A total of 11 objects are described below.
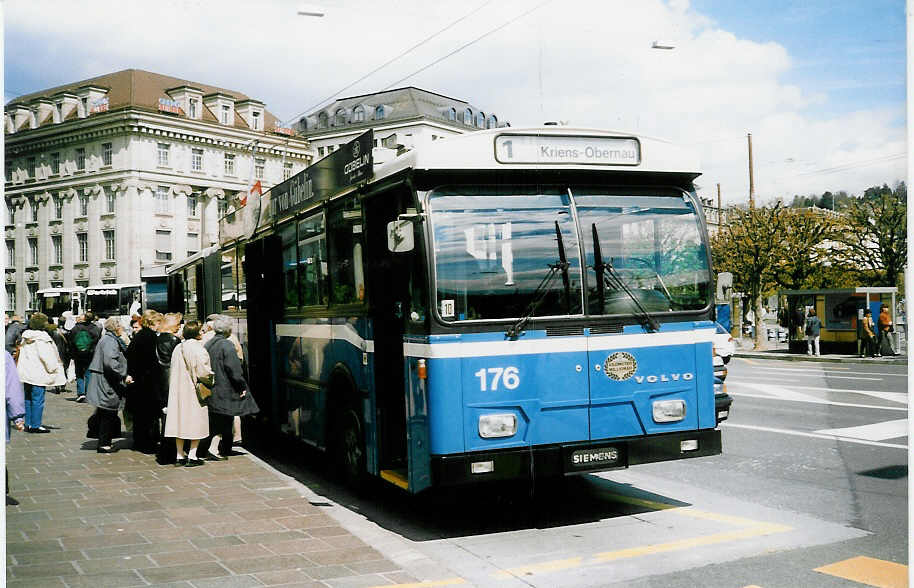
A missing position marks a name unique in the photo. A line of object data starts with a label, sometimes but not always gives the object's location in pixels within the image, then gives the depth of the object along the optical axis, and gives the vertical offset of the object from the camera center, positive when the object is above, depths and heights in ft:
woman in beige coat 34.14 -2.98
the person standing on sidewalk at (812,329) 96.68 -3.78
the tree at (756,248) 118.93 +6.42
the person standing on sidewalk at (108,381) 38.37 -2.84
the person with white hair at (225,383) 34.68 -2.78
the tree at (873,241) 107.14 +6.52
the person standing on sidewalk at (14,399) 24.45 -2.21
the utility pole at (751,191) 124.99 +15.11
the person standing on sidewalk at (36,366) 44.52 -2.47
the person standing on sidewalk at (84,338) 56.59 -1.44
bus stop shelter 93.86 -1.94
